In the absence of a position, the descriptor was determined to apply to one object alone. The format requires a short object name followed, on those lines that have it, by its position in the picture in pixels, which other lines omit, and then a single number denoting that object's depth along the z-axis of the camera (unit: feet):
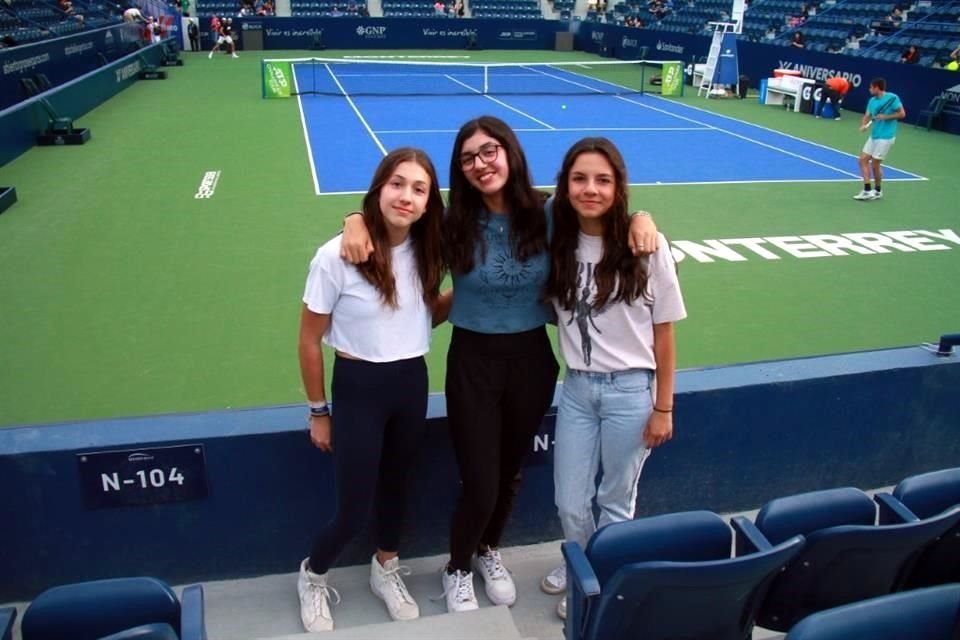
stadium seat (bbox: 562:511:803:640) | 8.82
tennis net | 80.43
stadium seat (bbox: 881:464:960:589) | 10.71
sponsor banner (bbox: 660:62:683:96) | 81.33
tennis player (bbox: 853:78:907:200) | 39.99
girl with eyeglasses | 10.69
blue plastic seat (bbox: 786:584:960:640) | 8.12
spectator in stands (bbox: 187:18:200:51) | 118.93
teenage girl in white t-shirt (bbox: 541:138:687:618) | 10.84
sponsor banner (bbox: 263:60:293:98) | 73.31
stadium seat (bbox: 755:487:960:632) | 9.66
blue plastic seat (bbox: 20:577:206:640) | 8.49
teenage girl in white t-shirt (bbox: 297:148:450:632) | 10.69
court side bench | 73.51
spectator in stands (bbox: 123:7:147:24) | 97.40
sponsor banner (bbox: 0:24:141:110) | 56.95
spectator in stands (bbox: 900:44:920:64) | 72.33
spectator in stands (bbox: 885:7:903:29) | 83.41
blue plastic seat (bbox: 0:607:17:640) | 8.30
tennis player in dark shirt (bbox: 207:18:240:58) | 113.91
